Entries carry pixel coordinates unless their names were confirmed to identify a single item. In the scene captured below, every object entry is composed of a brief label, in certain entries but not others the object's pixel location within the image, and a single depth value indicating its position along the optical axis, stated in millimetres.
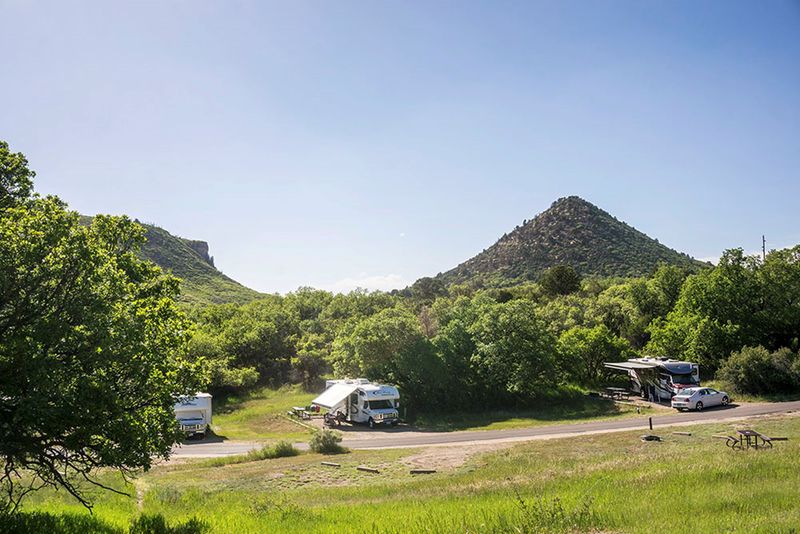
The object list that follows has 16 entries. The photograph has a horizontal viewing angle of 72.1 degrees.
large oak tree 11320
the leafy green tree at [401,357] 43906
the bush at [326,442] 29375
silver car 37188
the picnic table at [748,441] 21094
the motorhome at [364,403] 38375
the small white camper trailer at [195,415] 35219
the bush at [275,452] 28859
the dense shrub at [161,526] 13000
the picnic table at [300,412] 42219
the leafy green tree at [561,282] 86812
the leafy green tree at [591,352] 49406
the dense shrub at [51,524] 12016
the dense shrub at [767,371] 40562
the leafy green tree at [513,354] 43438
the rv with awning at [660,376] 40281
